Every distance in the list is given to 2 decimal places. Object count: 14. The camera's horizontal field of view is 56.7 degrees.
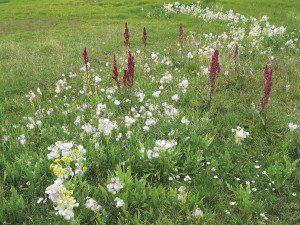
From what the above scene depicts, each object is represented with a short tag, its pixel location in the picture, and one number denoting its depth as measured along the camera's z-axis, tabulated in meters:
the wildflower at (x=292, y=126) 5.42
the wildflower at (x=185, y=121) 5.52
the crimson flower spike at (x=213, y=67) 5.73
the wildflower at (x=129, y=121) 5.28
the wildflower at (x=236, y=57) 7.19
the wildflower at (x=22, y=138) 5.28
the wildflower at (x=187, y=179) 4.54
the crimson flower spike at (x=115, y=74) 6.15
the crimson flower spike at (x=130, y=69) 6.08
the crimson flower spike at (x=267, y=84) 5.55
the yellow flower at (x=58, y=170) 3.45
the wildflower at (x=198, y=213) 3.86
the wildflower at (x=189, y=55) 8.96
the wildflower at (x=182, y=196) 3.99
